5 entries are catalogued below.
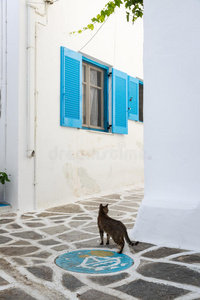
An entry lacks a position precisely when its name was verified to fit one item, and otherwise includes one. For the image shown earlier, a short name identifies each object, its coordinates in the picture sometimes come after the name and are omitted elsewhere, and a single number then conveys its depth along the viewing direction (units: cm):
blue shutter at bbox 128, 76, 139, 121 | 827
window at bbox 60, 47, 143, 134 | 614
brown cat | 287
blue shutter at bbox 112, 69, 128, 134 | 750
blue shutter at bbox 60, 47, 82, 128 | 605
